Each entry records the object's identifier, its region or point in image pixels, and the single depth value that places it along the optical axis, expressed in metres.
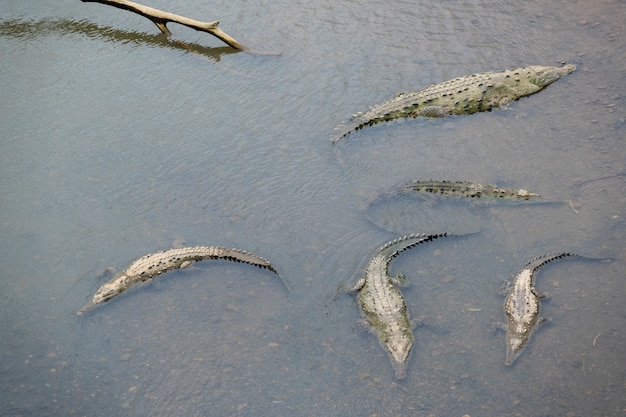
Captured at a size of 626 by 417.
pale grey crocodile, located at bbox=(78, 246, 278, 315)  6.60
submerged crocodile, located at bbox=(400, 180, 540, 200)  6.91
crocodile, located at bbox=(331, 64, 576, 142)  8.27
